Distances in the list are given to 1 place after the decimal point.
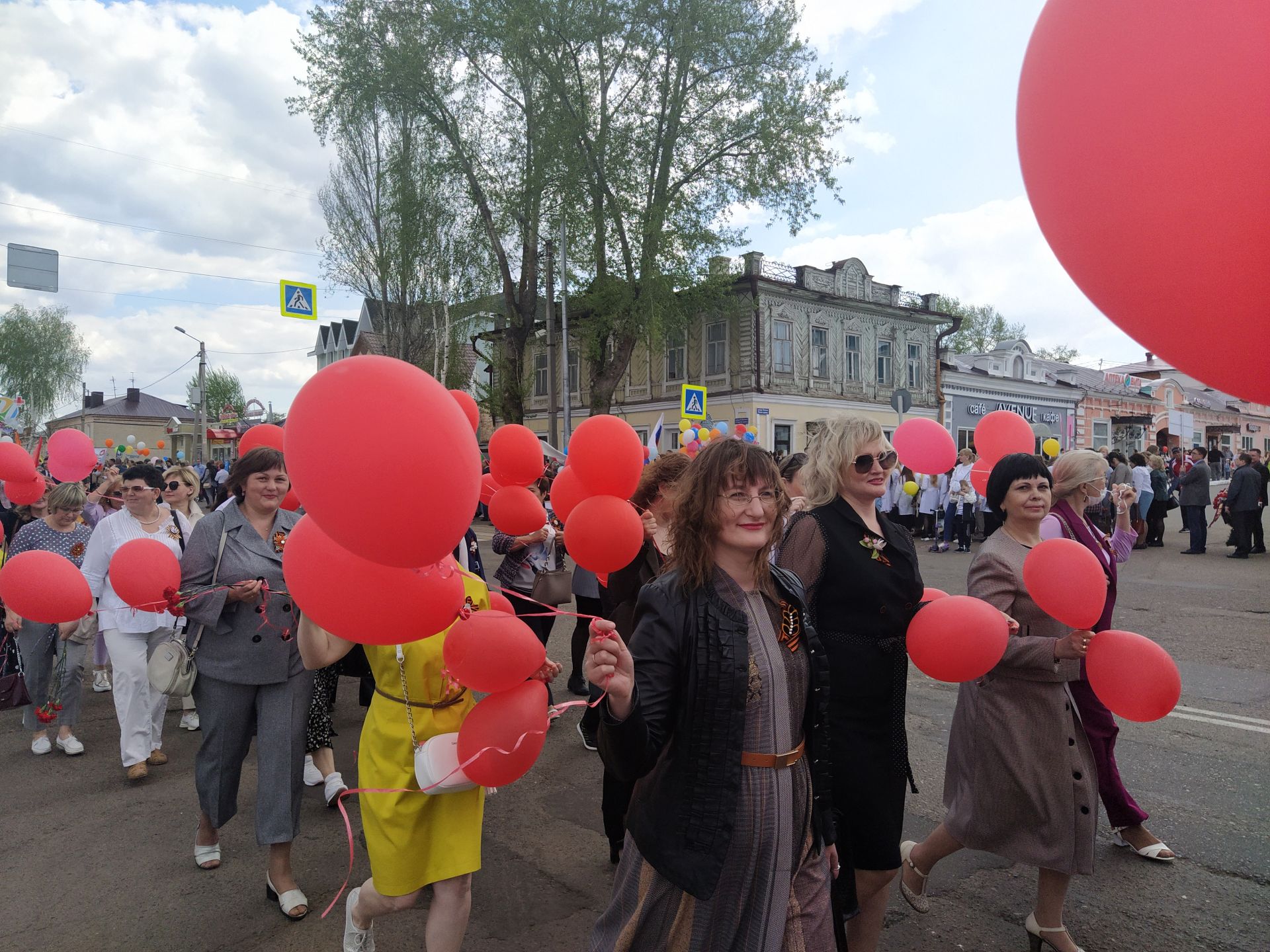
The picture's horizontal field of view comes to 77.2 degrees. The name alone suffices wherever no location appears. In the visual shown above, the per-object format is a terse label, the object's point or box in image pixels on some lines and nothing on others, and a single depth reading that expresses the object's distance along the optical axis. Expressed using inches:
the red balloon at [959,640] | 98.0
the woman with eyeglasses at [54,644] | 218.5
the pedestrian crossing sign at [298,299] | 674.8
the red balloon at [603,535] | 123.6
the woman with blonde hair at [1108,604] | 135.6
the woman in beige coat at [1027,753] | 113.6
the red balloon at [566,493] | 147.7
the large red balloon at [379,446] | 65.8
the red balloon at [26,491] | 228.7
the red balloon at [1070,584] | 100.9
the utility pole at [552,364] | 871.1
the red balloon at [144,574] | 133.6
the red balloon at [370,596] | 78.6
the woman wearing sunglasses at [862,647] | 100.6
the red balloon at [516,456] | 174.1
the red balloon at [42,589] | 134.1
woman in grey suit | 134.3
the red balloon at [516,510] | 170.6
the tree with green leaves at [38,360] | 2247.8
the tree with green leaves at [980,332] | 2437.3
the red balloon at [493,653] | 73.2
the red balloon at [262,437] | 172.6
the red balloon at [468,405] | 141.5
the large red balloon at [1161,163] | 49.6
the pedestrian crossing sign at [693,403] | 595.8
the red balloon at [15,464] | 217.6
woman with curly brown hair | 76.3
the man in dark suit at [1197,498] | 566.3
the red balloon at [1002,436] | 151.6
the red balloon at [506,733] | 76.0
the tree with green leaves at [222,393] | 3043.8
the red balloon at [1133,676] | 96.3
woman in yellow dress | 102.5
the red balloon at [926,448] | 161.0
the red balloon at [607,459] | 130.3
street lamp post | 1467.6
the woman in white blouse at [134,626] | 195.9
